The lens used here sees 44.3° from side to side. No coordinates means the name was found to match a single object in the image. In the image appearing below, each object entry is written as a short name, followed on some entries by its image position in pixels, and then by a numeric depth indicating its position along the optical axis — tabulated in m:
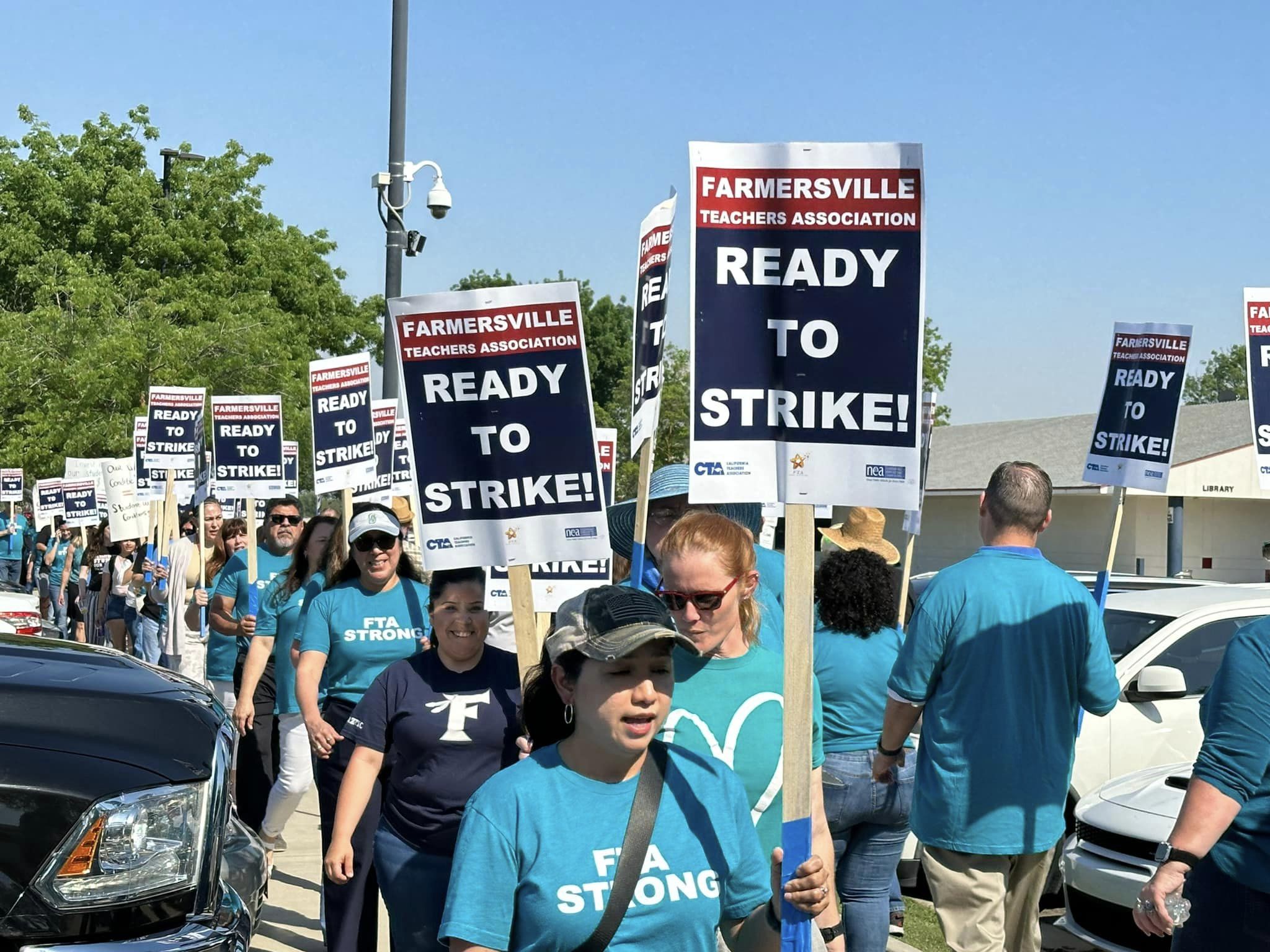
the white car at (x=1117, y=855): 7.22
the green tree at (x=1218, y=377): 99.25
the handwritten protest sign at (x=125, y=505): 19.75
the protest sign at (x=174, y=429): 16.05
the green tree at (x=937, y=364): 49.09
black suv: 3.95
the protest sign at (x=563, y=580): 7.79
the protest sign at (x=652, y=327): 7.52
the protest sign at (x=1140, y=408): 10.38
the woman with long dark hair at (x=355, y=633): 6.47
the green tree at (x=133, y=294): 33.62
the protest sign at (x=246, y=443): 12.82
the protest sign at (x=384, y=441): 12.49
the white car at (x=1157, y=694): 8.91
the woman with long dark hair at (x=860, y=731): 6.00
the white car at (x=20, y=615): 12.77
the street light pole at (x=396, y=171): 14.30
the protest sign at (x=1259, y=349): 8.39
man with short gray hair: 5.34
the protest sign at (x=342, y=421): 10.73
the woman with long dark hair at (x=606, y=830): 2.88
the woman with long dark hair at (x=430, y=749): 4.84
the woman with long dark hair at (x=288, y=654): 7.94
